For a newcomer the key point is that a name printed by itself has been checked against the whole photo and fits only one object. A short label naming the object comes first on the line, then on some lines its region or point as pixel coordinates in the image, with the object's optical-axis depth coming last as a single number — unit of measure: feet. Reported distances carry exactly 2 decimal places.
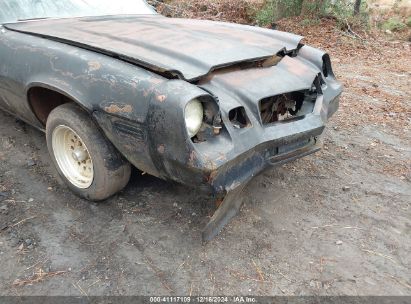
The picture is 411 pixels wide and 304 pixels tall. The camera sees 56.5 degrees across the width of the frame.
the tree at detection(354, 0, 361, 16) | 27.81
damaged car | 7.04
